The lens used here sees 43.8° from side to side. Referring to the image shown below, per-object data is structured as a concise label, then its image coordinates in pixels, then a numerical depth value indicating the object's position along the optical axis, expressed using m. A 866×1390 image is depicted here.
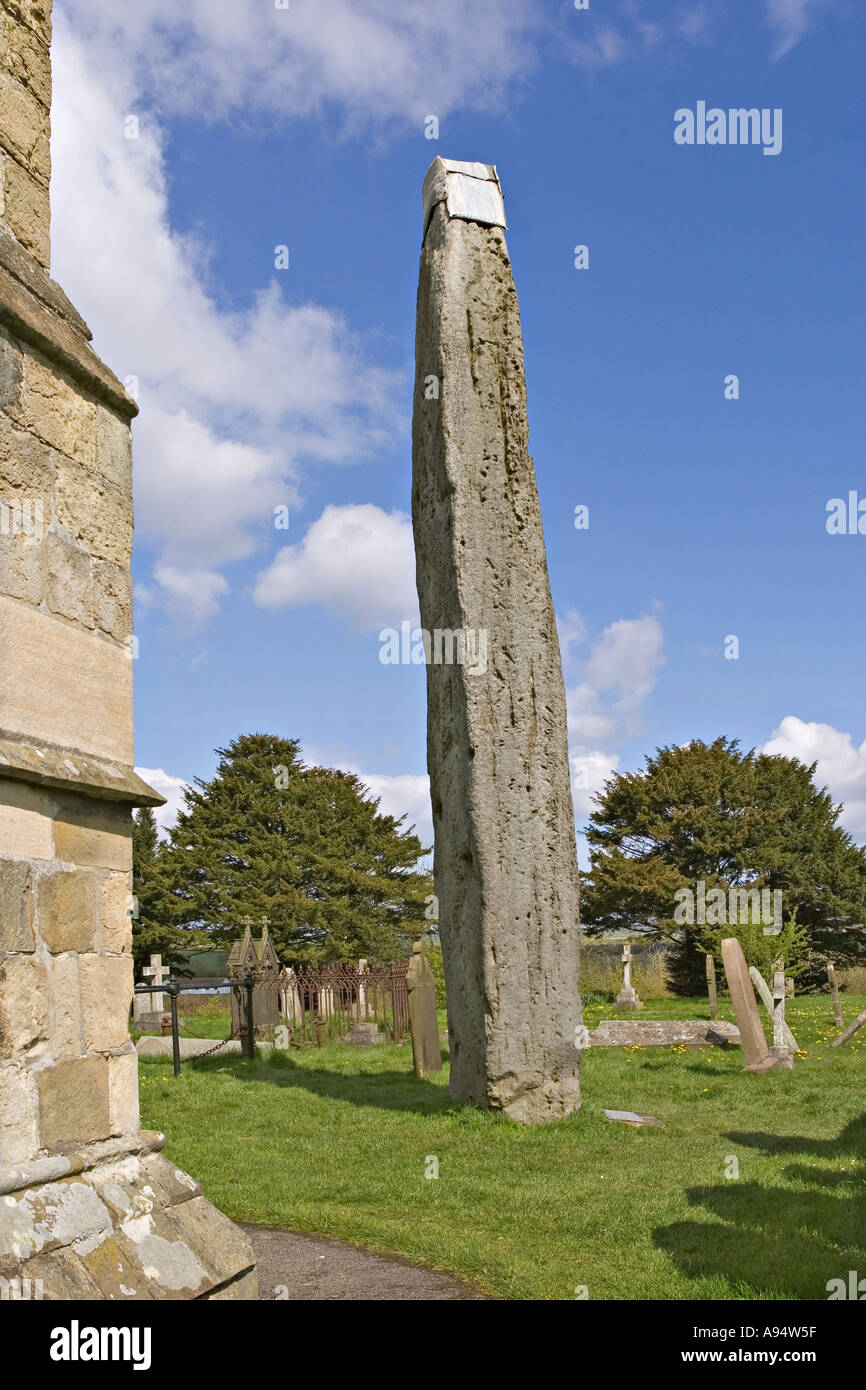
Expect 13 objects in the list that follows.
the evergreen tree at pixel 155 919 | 35.16
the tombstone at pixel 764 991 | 13.18
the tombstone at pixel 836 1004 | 16.31
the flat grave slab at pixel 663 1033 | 13.79
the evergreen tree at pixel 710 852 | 33.22
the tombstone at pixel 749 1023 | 11.62
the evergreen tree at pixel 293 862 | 36.62
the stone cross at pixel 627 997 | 21.99
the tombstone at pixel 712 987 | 18.95
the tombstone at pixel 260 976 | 16.20
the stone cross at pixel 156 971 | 17.72
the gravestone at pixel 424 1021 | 11.70
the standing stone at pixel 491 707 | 8.98
